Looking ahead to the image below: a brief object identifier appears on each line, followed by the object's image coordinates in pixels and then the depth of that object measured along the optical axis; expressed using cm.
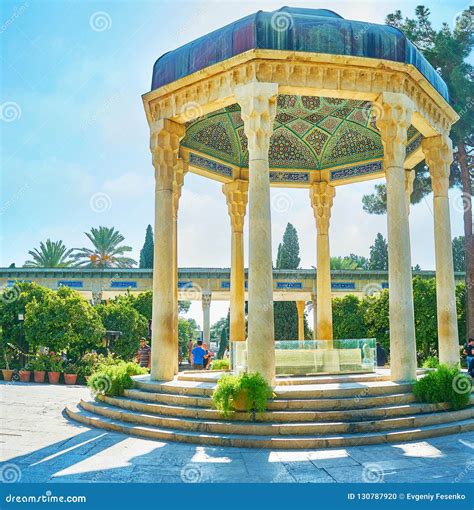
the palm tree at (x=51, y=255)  4684
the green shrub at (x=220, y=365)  1559
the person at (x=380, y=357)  1920
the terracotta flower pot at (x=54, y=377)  2067
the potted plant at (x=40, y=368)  2089
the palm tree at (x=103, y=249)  4725
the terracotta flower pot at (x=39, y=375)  2086
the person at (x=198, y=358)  1748
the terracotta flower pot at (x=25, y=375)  2114
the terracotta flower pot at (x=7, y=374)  2167
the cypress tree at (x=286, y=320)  3850
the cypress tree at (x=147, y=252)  4756
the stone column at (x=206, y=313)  3688
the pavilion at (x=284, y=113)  1076
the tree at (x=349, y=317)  2928
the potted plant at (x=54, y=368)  2067
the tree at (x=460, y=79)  2320
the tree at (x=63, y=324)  2098
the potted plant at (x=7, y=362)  2172
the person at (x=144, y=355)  1873
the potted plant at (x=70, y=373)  2048
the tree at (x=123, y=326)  2777
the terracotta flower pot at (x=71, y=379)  2047
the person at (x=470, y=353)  1371
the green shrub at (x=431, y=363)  1429
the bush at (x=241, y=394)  926
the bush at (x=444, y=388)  1007
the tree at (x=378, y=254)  5470
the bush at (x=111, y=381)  1161
